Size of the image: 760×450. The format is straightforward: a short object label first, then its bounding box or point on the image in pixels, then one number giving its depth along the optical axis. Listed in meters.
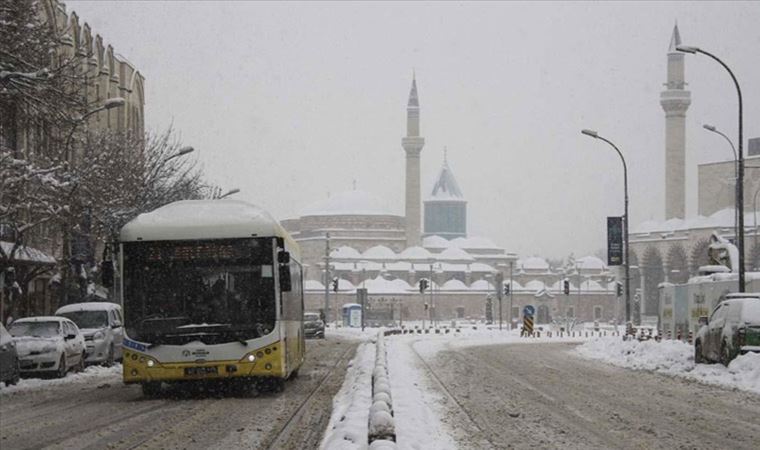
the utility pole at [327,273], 83.26
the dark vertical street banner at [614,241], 49.69
